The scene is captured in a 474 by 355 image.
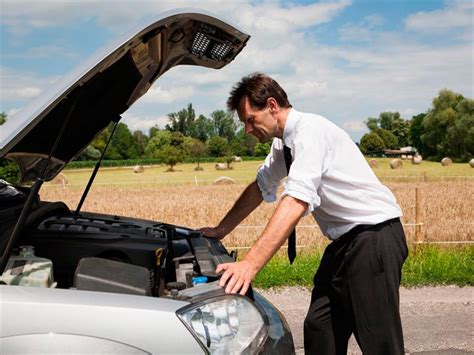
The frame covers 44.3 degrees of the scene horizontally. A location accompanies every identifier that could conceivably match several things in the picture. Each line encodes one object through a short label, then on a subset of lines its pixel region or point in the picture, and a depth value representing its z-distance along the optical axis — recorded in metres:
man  3.14
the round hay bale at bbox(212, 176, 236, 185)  25.05
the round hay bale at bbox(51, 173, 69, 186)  23.04
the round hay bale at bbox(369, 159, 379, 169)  35.77
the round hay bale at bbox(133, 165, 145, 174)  37.72
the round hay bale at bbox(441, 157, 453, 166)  39.02
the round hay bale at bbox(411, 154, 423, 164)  41.19
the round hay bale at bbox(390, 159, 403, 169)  35.75
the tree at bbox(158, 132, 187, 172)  42.97
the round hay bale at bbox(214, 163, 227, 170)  40.50
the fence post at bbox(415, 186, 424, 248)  8.21
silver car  2.08
